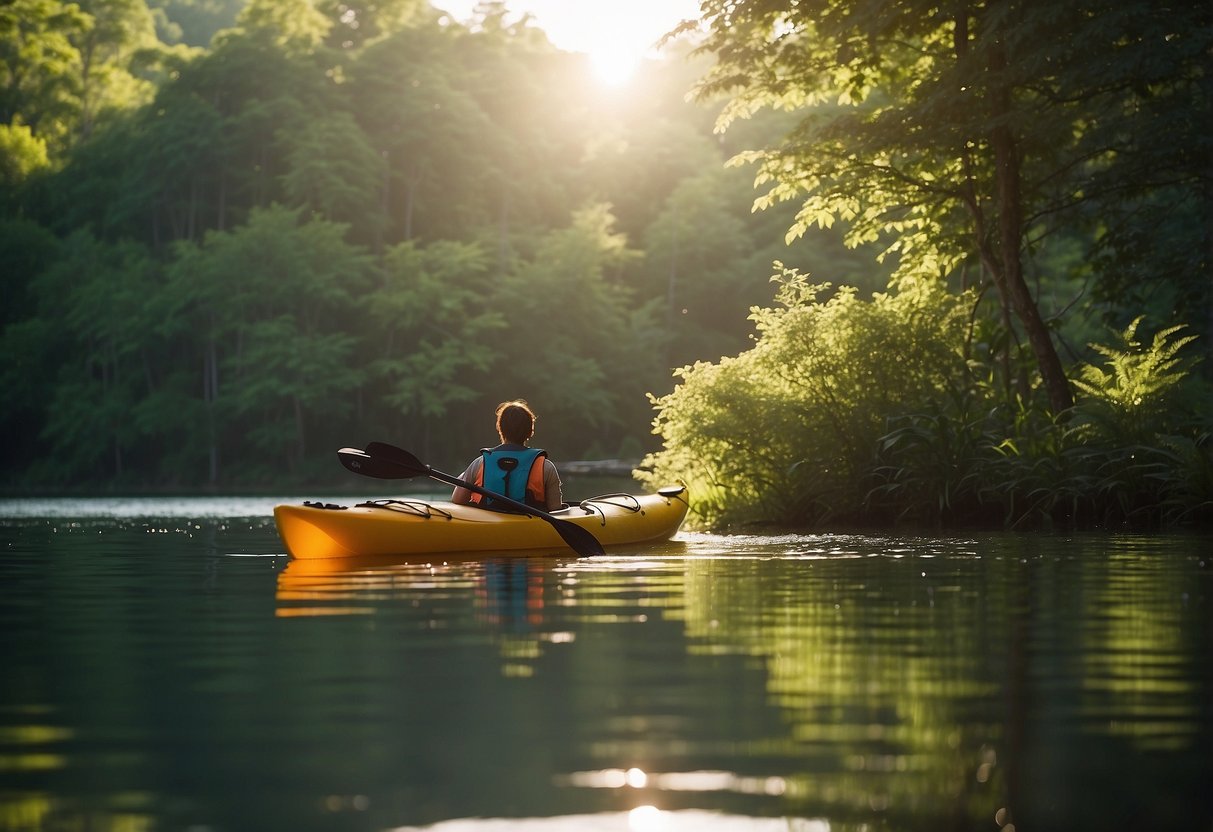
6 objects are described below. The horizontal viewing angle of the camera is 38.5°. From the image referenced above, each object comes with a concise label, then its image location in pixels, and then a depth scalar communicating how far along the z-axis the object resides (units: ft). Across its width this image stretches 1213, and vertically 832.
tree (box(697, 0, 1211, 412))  48.32
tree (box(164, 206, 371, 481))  151.33
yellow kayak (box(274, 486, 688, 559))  36.35
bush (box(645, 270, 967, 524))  51.55
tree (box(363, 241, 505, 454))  154.20
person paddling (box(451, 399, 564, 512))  39.75
